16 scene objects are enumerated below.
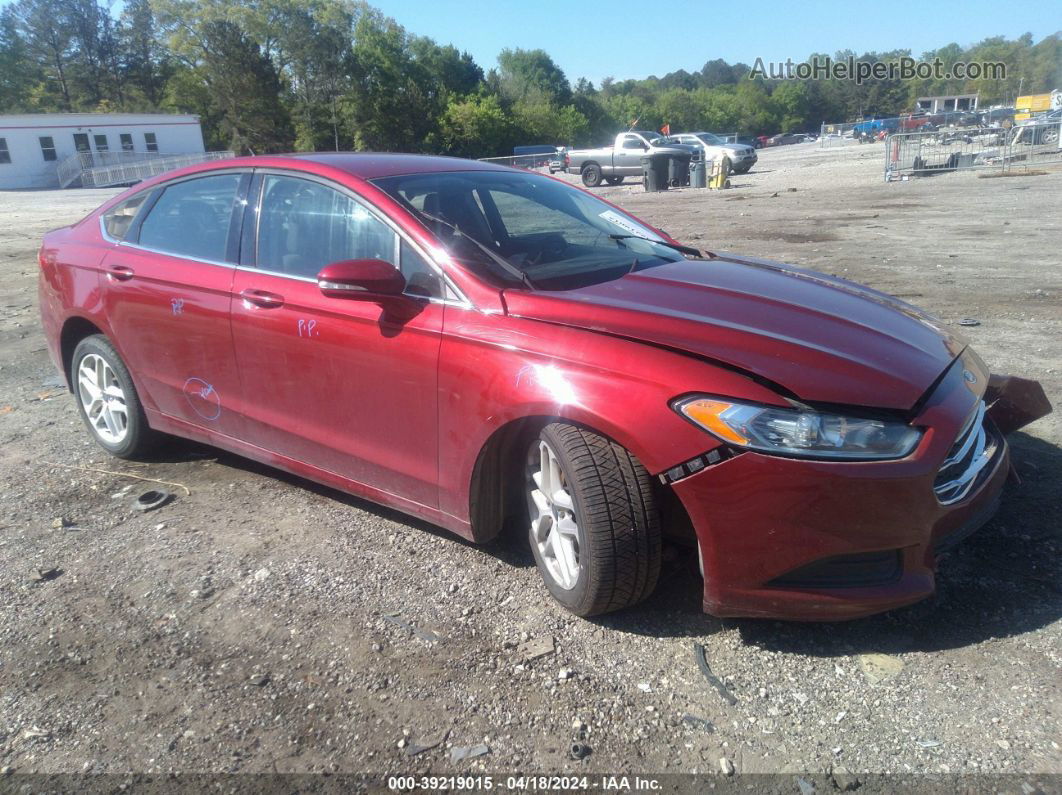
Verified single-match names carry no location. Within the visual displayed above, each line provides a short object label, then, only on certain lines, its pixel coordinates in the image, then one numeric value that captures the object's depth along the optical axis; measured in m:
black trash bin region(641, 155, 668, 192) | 26.88
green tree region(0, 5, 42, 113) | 75.81
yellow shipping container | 48.06
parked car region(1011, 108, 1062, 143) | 27.47
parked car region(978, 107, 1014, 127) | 43.48
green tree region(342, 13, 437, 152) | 66.12
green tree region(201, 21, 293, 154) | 63.31
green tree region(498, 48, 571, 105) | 90.69
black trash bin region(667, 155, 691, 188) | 27.36
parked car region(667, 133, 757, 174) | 34.47
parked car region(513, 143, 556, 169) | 41.69
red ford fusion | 2.53
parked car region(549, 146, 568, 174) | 34.49
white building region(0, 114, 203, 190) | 50.12
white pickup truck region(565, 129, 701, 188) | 31.80
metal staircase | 48.50
